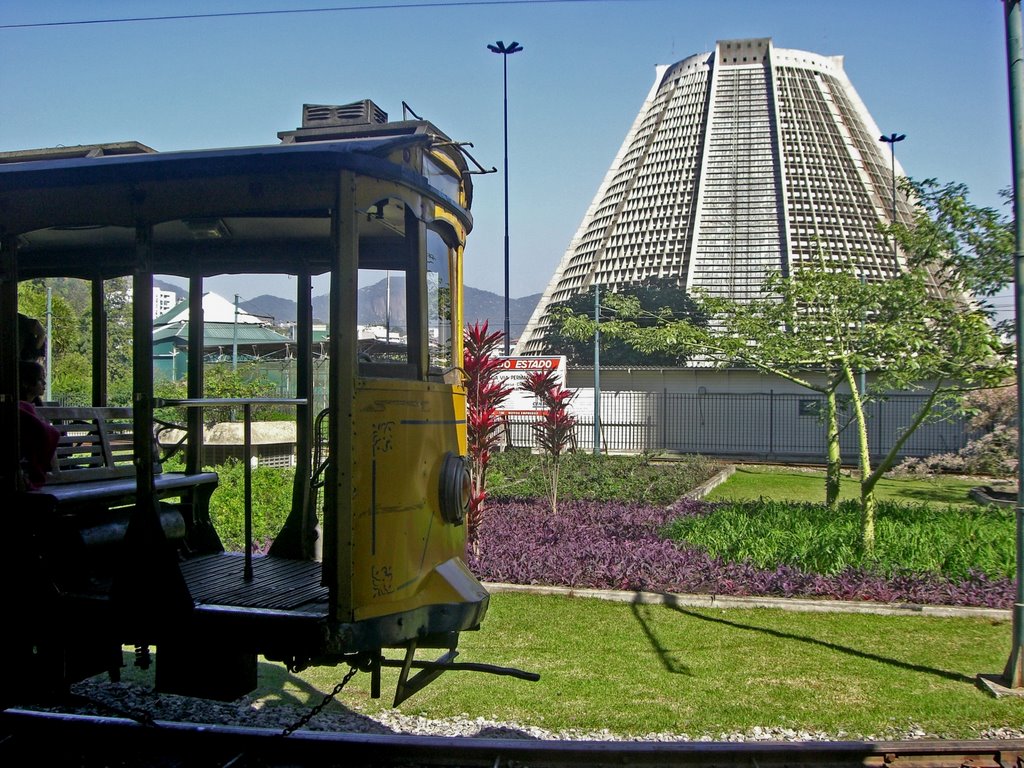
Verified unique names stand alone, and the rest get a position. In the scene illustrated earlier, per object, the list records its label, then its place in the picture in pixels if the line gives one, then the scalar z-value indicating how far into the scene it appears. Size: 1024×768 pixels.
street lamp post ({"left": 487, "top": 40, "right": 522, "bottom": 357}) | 41.25
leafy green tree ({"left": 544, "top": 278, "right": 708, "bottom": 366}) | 43.09
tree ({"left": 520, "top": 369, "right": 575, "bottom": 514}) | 13.88
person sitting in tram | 5.05
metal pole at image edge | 7.32
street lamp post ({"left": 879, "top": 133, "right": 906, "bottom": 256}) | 48.87
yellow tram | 4.45
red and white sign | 28.44
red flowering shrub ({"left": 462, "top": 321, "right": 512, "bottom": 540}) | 10.91
